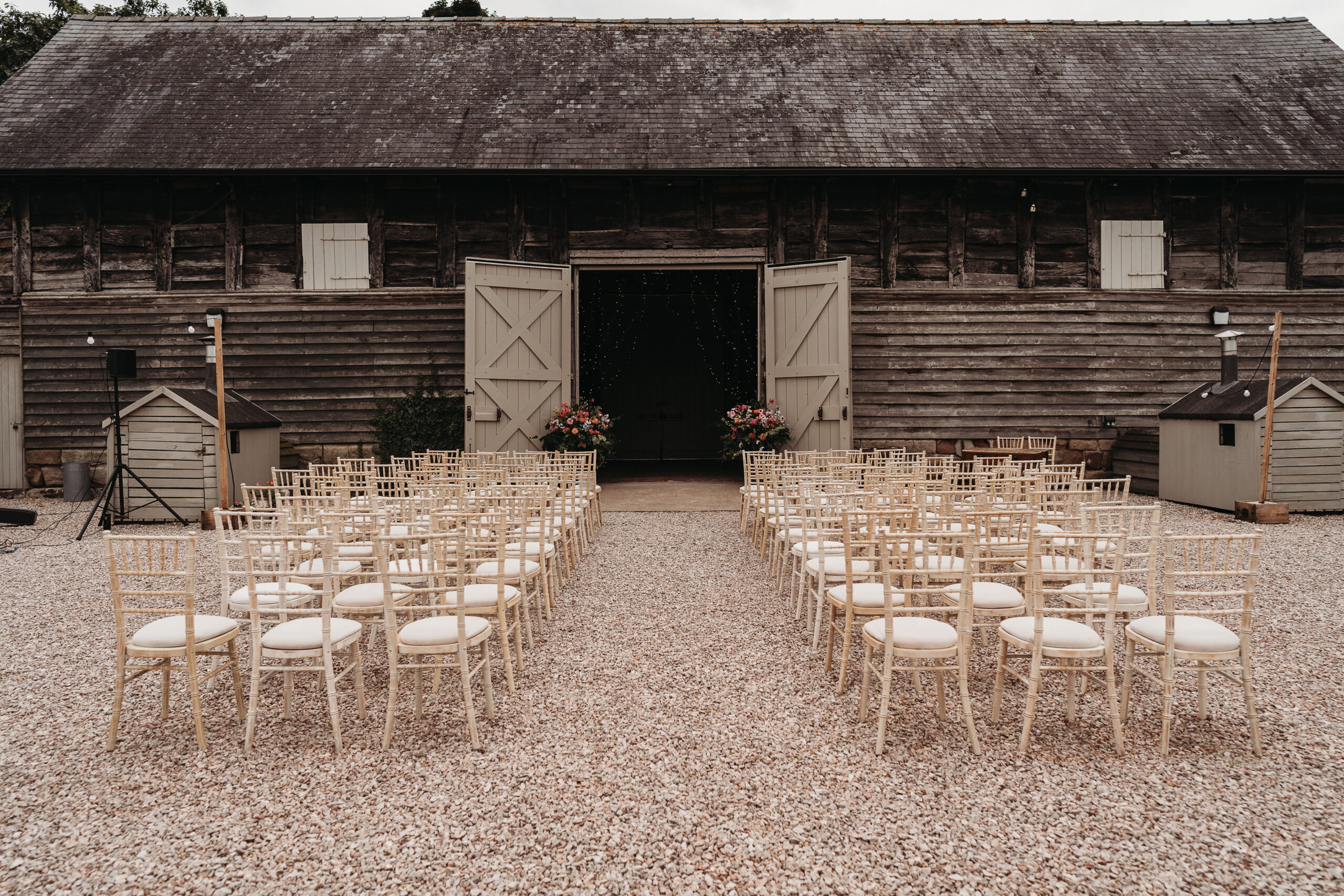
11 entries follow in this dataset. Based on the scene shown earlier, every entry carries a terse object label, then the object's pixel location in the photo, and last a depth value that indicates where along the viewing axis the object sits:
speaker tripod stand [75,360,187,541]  7.80
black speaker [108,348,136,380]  7.62
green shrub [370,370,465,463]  10.19
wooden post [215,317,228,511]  7.81
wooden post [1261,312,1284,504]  7.82
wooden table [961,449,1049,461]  9.48
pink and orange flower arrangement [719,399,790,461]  9.97
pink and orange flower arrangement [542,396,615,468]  9.79
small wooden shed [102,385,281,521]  8.35
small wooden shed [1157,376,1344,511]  8.27
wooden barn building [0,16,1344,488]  10.23
